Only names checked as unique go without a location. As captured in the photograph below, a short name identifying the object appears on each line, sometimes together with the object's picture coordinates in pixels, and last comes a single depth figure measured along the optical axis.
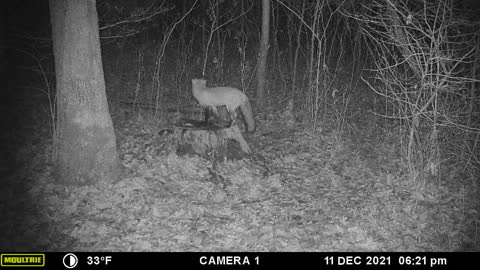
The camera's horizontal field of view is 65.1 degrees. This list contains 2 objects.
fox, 7.52
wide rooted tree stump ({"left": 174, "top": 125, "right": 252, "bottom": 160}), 7.22
